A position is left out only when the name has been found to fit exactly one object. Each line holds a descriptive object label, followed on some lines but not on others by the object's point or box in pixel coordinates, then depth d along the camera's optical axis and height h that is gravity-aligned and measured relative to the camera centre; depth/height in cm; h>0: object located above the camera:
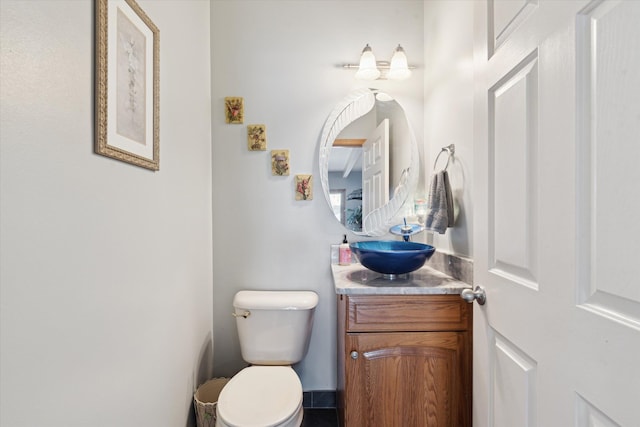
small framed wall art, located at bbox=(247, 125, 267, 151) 184 +46
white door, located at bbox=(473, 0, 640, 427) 52 +0
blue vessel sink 133 -21
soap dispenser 180 -25
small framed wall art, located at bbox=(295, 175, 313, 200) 185 +16
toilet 159 -63
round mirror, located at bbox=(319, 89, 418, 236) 187 +30
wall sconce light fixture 176 +86
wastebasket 145 -97
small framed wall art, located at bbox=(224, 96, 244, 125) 183 +63
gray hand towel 142 +3
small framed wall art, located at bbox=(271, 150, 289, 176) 184 +31
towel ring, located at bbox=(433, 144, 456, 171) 151 +32
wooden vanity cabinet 125 -62
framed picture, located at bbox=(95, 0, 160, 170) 84 +41
